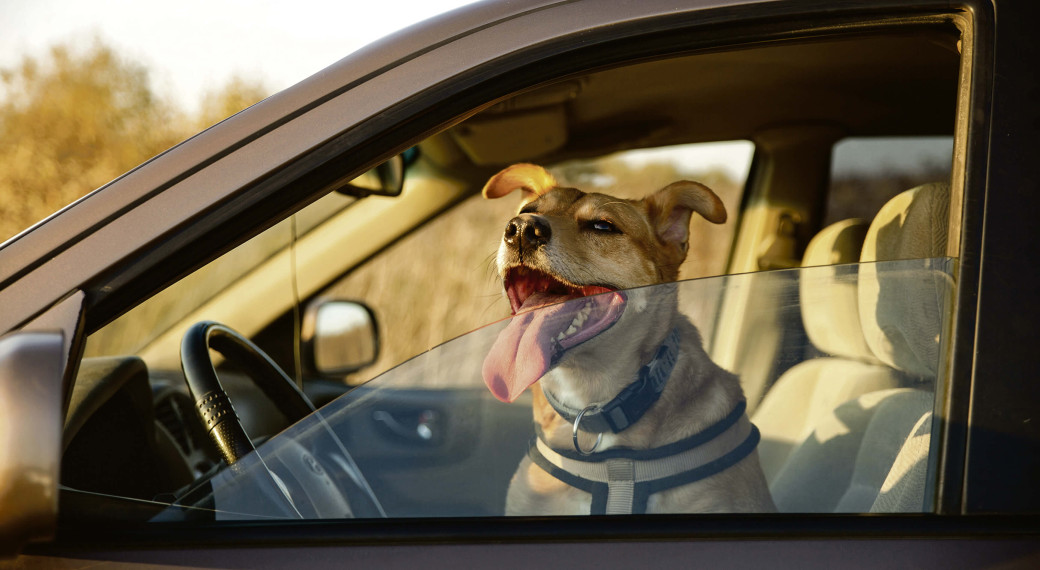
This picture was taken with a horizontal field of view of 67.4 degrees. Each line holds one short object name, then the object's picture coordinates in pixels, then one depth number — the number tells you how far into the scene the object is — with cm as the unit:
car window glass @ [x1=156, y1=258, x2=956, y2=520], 115
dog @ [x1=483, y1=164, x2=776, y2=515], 121
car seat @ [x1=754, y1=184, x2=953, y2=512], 119
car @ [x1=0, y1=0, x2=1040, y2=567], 102
